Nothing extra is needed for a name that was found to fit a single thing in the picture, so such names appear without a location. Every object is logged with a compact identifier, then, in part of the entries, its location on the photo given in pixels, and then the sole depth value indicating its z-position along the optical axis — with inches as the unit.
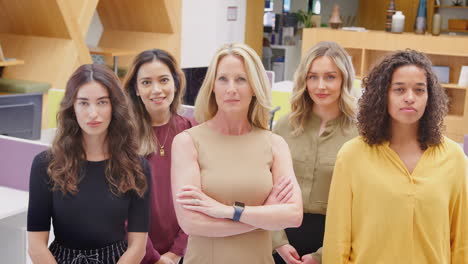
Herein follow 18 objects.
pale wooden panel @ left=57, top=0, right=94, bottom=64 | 193.2
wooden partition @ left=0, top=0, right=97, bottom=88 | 194.4
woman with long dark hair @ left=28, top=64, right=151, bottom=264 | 68.1
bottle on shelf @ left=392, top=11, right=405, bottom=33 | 298.7
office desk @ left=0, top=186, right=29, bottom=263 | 110.6
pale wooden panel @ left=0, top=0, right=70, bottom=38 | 192.5
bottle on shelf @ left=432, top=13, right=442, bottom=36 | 300.0
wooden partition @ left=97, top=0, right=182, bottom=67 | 249.4
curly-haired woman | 64.5
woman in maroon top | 81.2
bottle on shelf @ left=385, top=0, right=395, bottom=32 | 302.2
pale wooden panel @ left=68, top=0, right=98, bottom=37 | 200.4
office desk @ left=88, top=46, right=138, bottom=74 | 221.0
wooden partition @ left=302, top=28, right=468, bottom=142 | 287.9
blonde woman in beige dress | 65.7
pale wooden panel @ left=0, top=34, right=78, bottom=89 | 196.9
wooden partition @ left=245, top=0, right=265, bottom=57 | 308.8
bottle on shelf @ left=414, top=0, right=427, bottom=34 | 301.3
